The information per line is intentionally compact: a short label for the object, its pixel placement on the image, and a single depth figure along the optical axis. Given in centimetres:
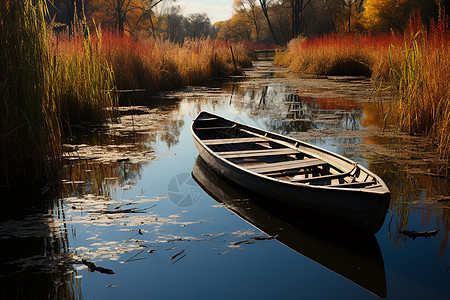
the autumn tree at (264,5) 4068
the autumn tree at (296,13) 3600
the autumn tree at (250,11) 5181
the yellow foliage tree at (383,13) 3206
